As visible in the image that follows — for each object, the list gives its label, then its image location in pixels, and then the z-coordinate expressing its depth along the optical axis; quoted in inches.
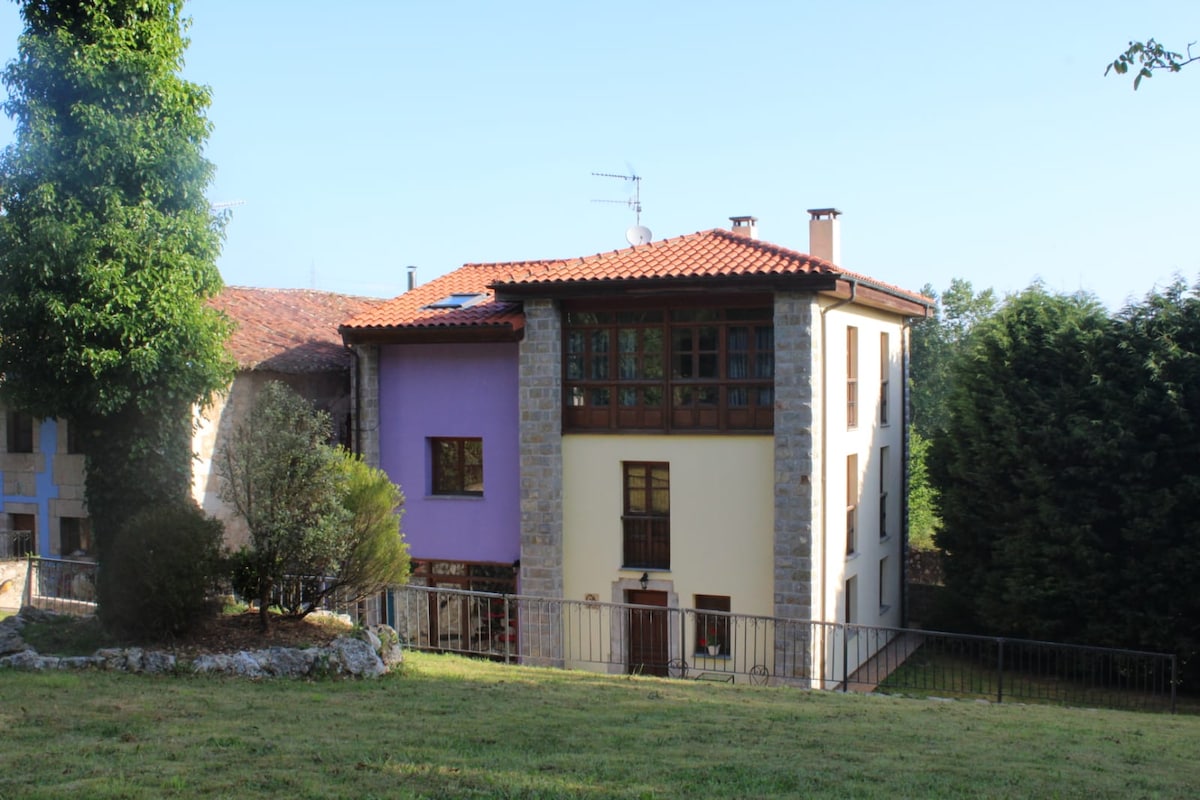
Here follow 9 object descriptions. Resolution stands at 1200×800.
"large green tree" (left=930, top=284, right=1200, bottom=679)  764.0
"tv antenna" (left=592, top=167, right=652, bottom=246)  896.3
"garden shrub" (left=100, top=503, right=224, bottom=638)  498.6
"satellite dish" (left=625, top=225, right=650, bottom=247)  895.9
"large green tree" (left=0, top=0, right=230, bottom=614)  537.6
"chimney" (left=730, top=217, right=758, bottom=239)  895.1
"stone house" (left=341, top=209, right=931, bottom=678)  720.3
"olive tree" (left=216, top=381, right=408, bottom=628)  513.7
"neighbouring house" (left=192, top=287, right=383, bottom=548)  872.9
